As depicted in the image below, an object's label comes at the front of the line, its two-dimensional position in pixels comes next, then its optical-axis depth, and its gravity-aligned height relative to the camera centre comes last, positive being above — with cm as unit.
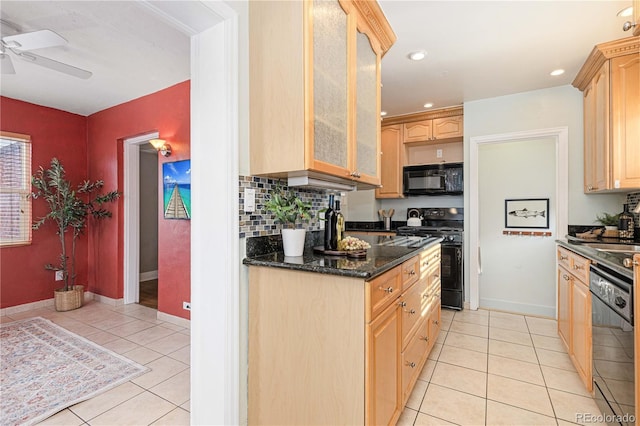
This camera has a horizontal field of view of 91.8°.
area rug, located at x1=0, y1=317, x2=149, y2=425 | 186 -114
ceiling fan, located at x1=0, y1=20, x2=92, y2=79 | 204 +116
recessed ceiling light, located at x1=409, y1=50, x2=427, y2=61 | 259 +133
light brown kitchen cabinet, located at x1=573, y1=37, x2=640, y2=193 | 245 +81
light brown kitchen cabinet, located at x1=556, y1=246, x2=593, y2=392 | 191 -70
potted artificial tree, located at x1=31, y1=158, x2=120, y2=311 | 366 +3
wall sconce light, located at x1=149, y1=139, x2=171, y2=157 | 328 +71
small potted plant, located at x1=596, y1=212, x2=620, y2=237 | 276 -11
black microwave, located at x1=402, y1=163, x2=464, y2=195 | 391 +42
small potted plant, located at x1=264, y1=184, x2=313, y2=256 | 167 -1
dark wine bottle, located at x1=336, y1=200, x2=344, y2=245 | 183 -9
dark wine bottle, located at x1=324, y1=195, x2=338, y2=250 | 181 -12
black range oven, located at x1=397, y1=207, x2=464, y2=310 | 361 -59
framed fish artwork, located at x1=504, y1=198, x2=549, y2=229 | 365 -2
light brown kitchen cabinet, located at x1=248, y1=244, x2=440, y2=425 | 126 -61
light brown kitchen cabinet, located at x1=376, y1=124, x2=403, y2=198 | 430 +69
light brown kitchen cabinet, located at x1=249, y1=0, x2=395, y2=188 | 143 +62
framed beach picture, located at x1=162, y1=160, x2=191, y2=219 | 318 +25
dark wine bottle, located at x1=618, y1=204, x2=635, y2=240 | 263 -14
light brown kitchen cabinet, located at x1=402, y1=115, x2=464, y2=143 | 393 +108
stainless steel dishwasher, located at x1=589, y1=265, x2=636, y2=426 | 139 -67
